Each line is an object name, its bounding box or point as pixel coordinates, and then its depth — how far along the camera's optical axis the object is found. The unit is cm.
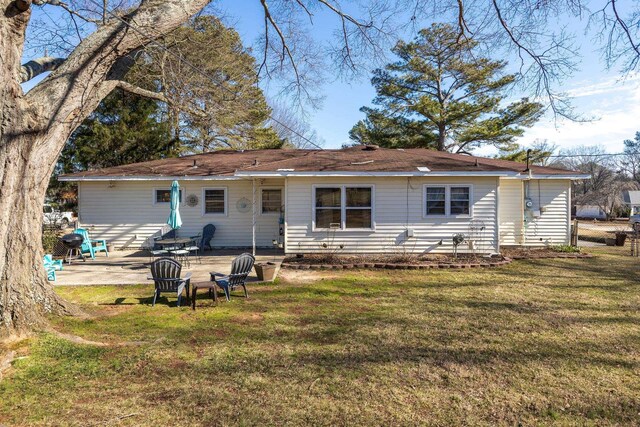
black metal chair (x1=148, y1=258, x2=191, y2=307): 620
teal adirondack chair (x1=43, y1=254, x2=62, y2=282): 795
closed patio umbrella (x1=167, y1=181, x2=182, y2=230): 934
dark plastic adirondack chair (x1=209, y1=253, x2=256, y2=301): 656
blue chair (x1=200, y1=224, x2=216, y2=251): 1237
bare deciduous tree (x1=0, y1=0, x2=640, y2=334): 401
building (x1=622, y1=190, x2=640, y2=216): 3788
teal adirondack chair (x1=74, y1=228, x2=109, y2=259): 1121
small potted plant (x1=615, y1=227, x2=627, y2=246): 1417
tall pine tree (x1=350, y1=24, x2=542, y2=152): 2180
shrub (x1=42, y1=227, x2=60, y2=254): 1196
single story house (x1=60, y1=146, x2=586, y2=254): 1096
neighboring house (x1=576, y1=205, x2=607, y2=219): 3872
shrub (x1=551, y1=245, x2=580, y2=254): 1184
